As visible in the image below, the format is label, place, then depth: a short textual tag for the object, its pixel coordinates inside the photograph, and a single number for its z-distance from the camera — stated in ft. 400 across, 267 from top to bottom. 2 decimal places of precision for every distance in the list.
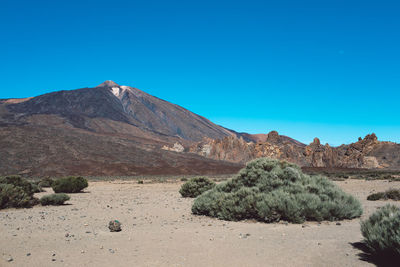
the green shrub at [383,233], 17.46
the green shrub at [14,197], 43.55
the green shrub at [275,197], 31.09
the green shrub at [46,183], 101.75
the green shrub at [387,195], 52.42
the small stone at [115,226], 27.99
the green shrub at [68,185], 76.64
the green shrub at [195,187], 63.57
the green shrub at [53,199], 48.48
